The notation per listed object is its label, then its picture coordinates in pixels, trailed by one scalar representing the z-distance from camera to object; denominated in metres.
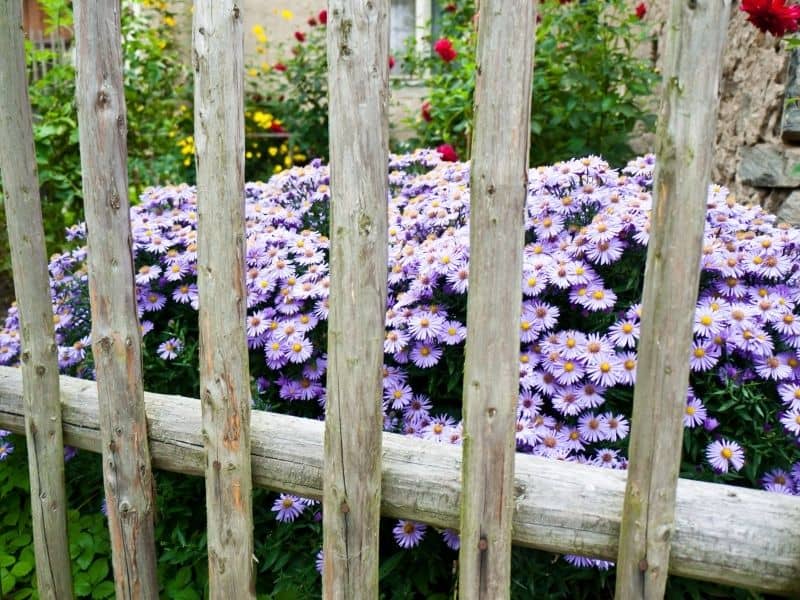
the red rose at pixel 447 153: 3.00
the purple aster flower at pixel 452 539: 1.55
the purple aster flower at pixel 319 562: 1.74
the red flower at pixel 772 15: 1.79
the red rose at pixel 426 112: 4.17
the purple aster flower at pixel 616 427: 1.66
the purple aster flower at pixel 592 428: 1.67
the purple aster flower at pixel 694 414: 1.61
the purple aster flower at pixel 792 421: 1.57
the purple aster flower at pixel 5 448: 2.25
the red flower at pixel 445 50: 3.73
